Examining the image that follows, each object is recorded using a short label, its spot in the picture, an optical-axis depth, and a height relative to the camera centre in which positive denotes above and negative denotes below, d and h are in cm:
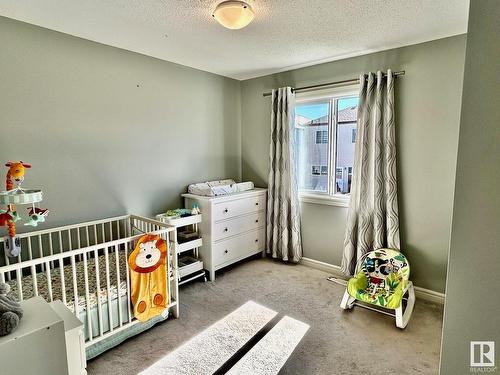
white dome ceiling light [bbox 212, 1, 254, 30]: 179 +90
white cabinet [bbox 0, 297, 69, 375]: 89 -63
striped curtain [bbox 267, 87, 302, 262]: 331 -38
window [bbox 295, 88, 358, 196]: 305 +13
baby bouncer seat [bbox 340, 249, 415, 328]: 228 -116
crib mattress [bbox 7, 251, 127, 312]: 189 -95
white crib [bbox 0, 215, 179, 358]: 185 -93
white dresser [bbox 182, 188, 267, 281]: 303 -85
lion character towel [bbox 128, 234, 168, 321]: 204 -93
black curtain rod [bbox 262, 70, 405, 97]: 259 +72
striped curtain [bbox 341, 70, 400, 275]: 264 -21
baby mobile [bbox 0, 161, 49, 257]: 177 -30
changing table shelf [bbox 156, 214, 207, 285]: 281 -109
